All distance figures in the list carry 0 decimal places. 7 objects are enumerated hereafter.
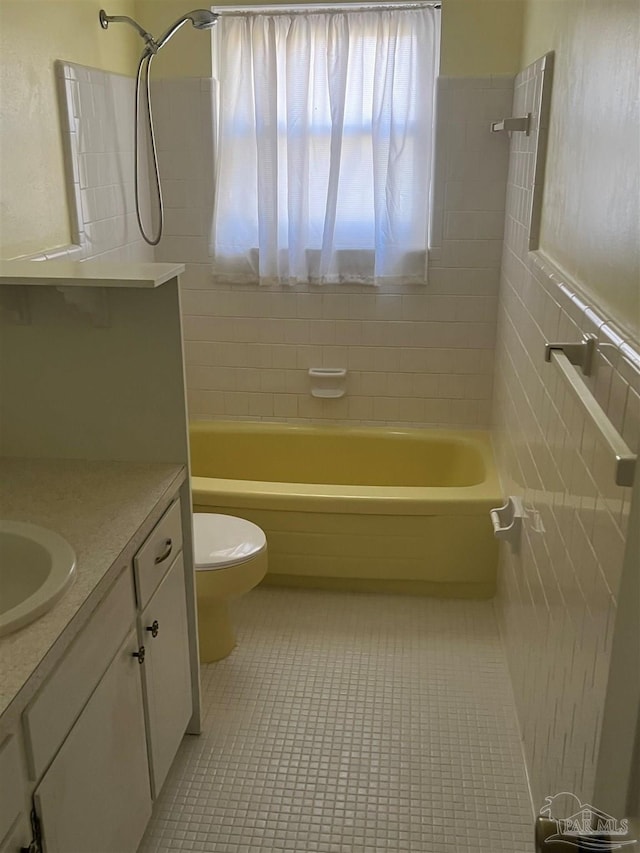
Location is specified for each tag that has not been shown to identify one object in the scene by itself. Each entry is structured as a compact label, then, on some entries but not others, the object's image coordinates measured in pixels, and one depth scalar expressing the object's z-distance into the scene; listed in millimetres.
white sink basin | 1457
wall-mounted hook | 2578
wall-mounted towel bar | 1087
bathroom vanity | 1343
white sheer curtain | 3082
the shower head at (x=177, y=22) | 2799
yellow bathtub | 2910
